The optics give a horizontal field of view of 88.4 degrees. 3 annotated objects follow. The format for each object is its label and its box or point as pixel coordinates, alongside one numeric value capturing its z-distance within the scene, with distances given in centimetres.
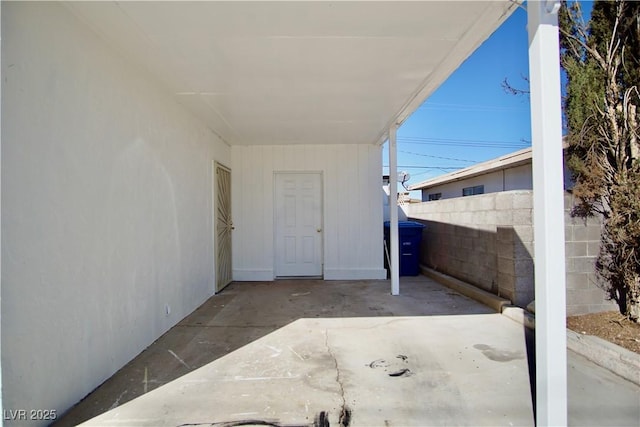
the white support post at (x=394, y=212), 498
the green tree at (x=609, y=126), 319
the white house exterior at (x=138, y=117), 182
